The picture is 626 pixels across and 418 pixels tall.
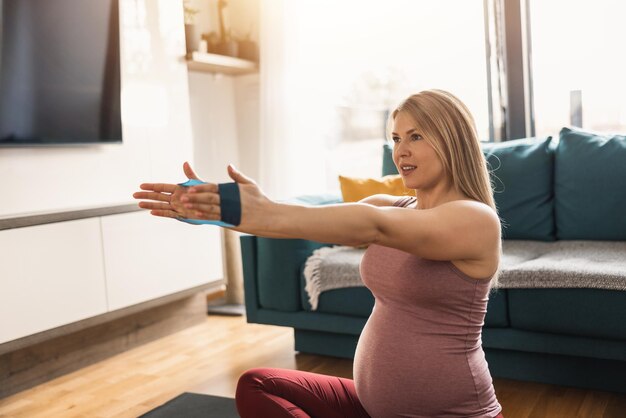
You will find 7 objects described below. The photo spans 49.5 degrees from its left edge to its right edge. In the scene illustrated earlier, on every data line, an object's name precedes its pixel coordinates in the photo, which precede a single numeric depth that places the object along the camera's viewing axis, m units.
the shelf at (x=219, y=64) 3.81
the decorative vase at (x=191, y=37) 3.85
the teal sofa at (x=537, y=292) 2.28
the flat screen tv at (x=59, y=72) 2.80
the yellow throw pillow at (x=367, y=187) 3.07
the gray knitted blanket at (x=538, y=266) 2.24
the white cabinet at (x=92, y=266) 2.67
